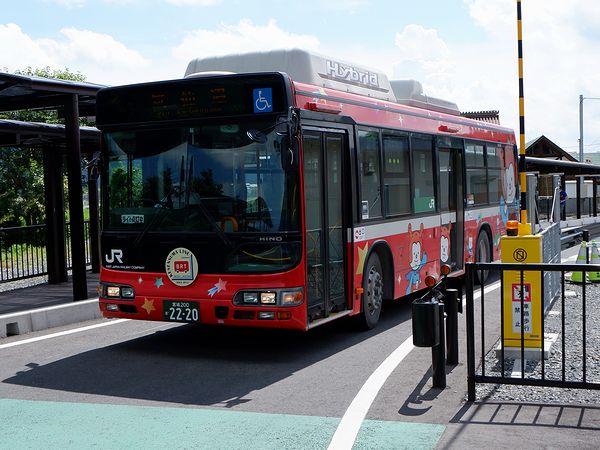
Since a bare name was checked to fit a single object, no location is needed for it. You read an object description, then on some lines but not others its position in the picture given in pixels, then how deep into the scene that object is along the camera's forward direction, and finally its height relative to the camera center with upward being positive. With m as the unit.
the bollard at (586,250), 15.58 -1.12
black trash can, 7.08 -1.10
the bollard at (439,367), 7.25 -1.51
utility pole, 59.53 +4.56
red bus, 8.47 +0.06
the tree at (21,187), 28.75 +0.77
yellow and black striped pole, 12.43 +1.43
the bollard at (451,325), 7.85 -1.27
